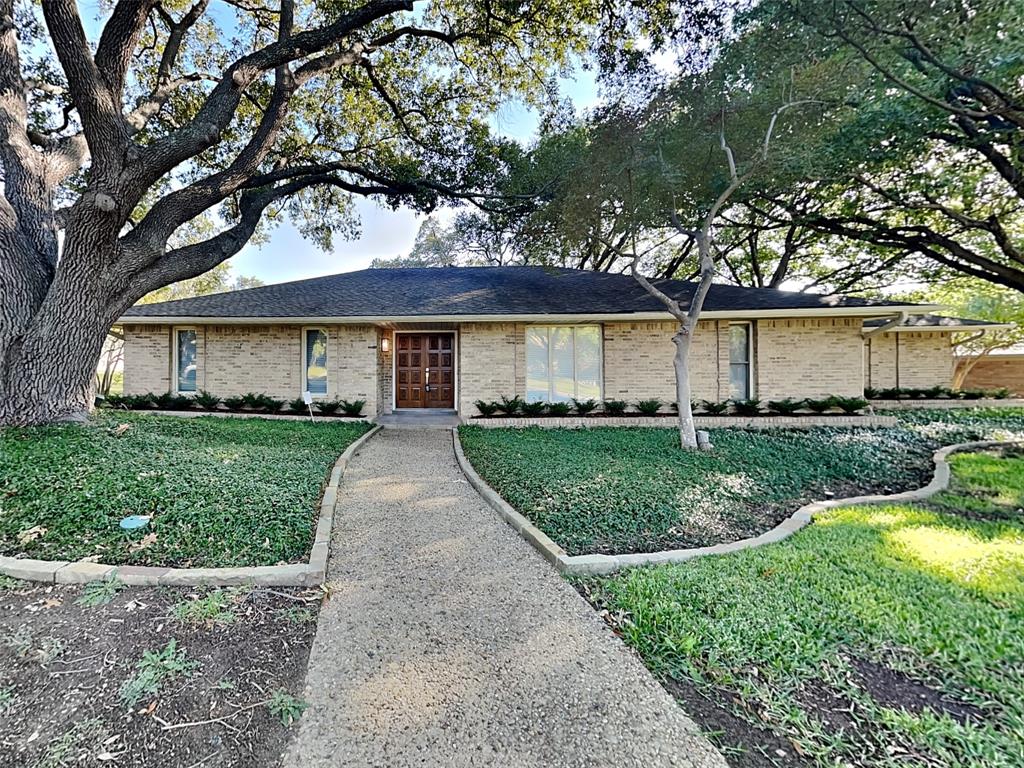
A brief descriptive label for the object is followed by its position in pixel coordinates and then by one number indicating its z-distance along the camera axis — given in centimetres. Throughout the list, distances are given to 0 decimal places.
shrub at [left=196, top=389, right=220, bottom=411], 1081
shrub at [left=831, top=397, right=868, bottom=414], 1001
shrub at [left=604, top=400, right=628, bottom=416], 1028
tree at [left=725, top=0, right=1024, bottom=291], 542
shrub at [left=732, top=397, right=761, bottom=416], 1030
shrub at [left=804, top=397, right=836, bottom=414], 1012
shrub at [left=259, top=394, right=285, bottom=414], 1062
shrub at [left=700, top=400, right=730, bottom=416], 1030
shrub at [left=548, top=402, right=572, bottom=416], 1006
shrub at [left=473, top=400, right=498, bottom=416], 1019
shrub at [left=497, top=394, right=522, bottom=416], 1014
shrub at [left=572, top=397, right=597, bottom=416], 1020
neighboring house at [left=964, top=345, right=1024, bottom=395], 1656
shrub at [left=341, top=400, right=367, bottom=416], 1043
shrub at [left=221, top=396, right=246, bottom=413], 1073
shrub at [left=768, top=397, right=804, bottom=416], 1016
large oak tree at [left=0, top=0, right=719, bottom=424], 593
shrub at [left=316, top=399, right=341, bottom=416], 1049
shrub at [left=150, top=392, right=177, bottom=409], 1071
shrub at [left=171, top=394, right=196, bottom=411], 1083
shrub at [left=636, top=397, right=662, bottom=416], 1011
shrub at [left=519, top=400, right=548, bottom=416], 1013
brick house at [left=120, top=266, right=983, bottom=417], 1036
